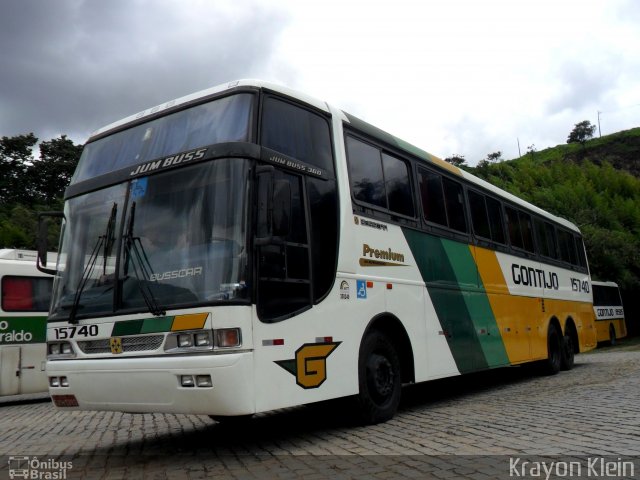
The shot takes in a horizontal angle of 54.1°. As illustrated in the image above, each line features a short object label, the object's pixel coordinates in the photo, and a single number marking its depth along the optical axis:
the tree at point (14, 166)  51.53
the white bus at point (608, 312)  29.98
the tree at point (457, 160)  69.06
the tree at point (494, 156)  77.62
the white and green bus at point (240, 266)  5.50
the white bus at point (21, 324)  12.99
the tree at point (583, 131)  90.93
